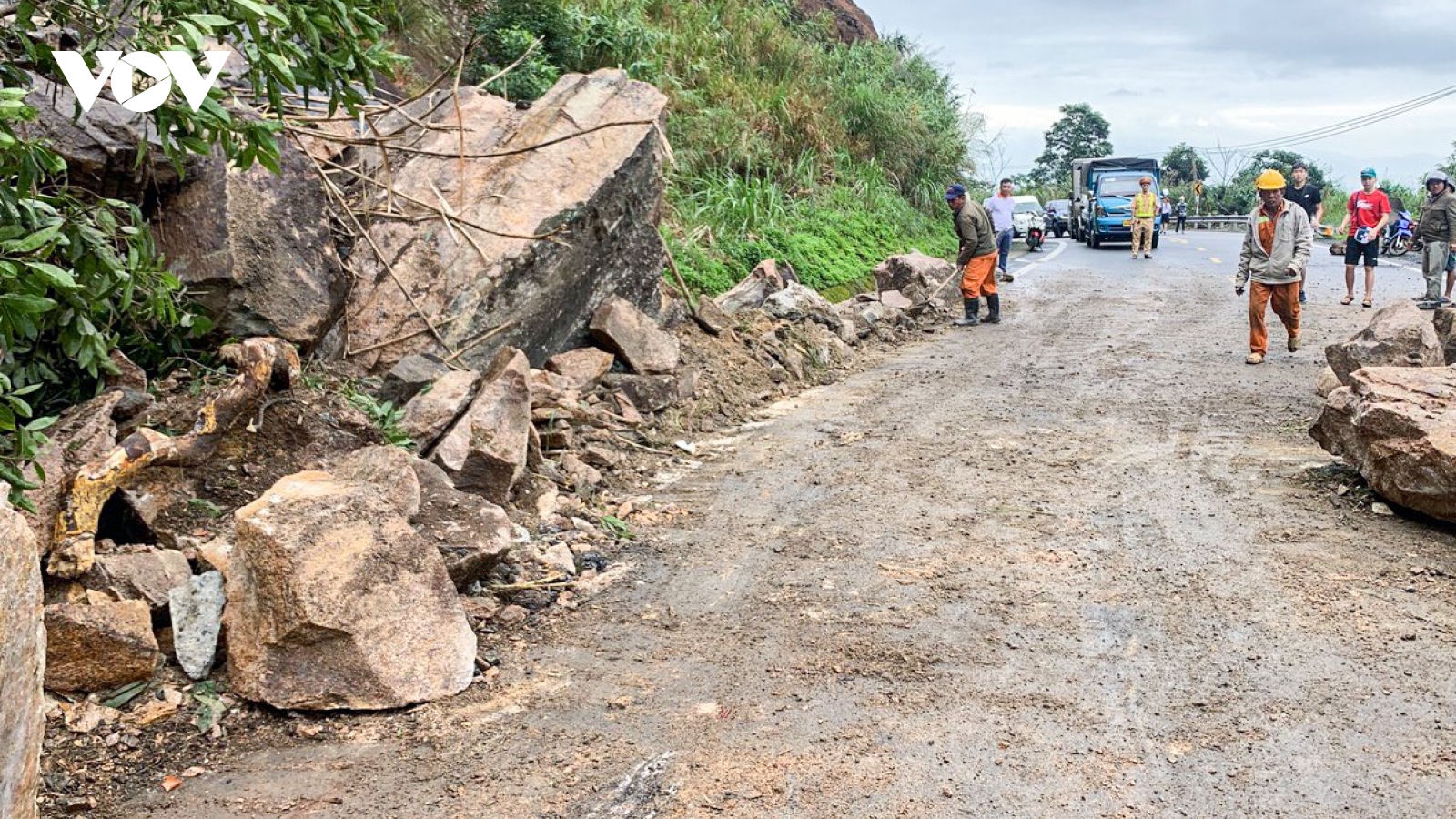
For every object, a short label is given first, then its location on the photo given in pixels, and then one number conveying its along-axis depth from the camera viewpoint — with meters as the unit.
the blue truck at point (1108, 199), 27.55
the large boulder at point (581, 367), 8.19
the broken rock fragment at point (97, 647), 3.99
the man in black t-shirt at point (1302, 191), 13.91
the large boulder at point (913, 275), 14.55
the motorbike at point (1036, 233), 27.80
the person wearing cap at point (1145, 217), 23.20
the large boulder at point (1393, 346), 8.06
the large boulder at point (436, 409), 6.16
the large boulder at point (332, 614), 4.09
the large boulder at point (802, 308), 11.45
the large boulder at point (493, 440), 5.96
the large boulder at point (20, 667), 2.80
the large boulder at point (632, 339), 8.70
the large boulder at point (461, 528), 4.99
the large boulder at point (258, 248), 6.00
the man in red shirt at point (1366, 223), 13.02
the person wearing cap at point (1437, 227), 11.82
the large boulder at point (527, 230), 7.70
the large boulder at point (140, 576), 4.32
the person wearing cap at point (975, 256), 13.08
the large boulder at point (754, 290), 11.57
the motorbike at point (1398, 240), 21.60
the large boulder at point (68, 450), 4.33
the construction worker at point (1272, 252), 9.94
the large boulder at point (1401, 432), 5.47
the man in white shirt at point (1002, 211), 16.84
